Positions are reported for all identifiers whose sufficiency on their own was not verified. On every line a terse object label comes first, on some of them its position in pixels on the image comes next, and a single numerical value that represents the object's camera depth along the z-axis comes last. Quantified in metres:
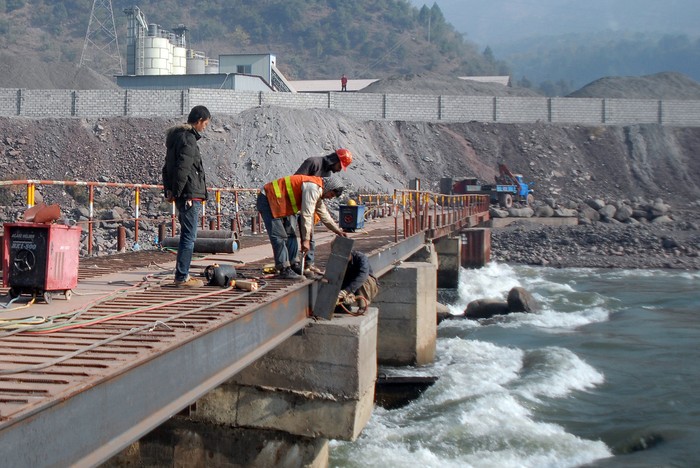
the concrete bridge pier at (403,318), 14.39
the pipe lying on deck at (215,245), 12.12
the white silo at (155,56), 66.50
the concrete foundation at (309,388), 7.95
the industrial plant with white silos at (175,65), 57.22
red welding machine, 6.37
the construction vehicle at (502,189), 43.75
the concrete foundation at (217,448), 8.10
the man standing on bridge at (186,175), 7.34
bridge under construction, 3.77
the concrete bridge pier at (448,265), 25.03
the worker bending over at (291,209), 8.01
